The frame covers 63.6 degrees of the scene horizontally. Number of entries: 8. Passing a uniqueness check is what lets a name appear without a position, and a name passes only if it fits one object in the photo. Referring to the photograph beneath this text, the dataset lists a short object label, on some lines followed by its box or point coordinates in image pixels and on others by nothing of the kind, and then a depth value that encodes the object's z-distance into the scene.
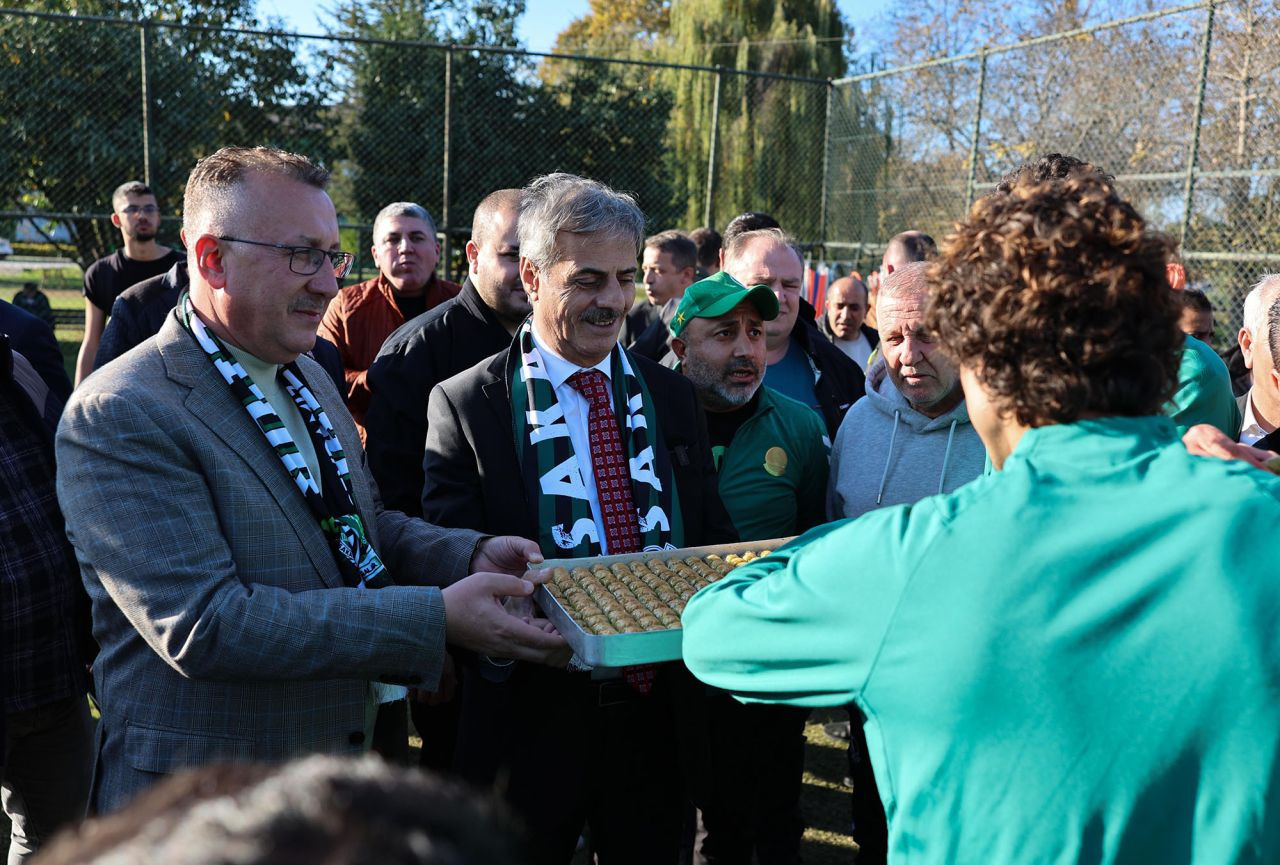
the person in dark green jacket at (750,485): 3.25
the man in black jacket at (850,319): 6.30
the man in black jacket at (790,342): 4.40
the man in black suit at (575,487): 2.58
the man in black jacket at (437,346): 3.33
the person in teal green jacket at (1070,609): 1.27
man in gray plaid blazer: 1.93
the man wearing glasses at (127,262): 6.76
